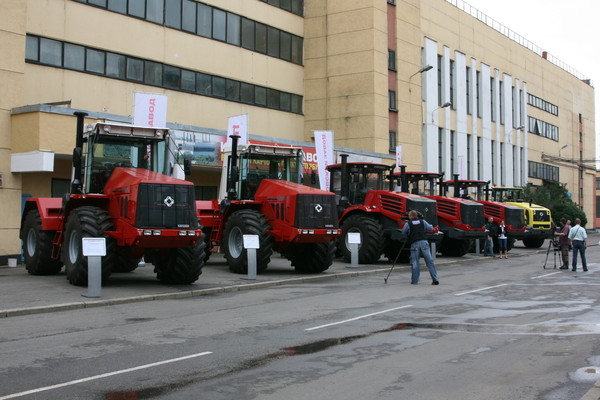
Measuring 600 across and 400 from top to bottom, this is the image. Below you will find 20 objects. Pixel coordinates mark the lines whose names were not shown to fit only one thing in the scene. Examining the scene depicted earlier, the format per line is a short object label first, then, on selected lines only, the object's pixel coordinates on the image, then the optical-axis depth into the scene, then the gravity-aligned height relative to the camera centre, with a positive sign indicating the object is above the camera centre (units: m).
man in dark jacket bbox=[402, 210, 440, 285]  17.02 -0.22
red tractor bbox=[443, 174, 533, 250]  31.39 +1.17
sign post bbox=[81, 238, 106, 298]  13.45 -0.60
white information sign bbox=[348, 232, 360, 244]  21.17 -0.11
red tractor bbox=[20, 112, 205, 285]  14.44 +0.42
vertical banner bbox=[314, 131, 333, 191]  28.18 +3.53
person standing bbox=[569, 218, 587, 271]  22.02 -0.11
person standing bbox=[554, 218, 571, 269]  22.83 -0.22
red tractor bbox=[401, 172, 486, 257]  26.89 +0.97
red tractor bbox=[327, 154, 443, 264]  22.77 +0.91
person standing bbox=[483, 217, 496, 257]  29.53 -0.12
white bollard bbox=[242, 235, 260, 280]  17.16 -0.43
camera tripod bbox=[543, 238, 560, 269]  23.25 -0.30
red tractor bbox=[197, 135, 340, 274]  18.11 +0.56
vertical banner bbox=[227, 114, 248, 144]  24.30 +3.83
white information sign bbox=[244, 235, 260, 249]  17.14 -0.23
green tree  48.94 +2.61
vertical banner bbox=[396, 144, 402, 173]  36.47 +4.29
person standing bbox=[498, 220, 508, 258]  29.28 -0.23
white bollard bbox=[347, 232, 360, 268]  21.19 -0.36
